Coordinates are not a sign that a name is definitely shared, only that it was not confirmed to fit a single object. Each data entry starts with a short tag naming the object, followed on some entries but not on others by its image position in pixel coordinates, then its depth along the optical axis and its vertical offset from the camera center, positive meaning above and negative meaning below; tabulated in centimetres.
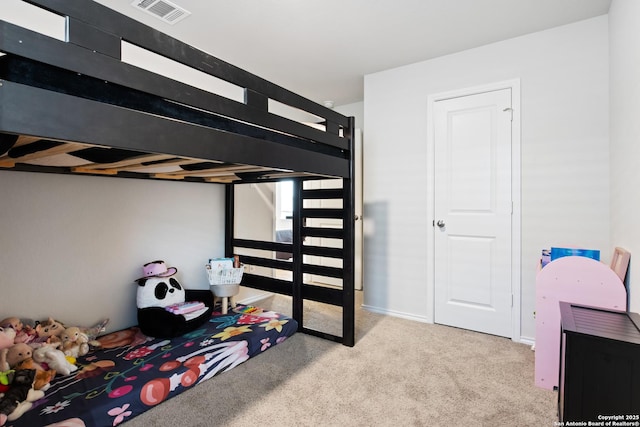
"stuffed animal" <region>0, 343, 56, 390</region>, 156 -75
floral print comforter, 140 -86
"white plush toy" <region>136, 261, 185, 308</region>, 228 -56
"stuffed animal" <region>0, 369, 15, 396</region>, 146 -77
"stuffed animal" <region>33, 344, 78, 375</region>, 170 -79
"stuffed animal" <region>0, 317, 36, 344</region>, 174 -66
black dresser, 94 -50
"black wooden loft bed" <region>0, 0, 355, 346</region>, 81 +33
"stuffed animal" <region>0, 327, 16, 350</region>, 163 -65
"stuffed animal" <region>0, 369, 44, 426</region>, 134 -81
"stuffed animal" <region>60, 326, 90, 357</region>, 186 -77
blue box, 197 -28
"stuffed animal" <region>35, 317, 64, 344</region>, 182 -70
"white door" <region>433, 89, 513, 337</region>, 245 -3
